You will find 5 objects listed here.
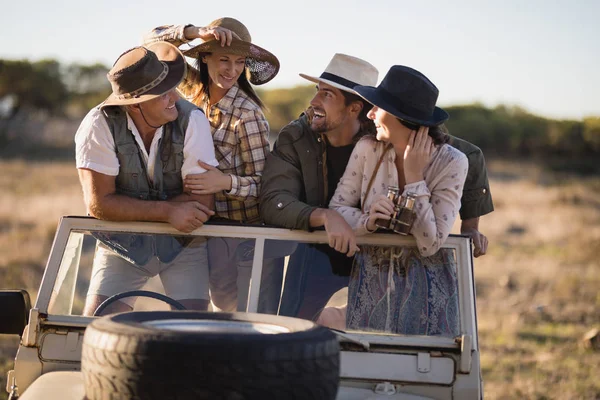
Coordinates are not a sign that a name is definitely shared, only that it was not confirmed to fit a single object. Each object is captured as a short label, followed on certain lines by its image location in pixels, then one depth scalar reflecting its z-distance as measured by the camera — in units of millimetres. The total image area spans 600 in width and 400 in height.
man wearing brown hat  7953
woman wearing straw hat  9148
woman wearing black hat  7680
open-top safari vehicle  5453
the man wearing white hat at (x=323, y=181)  7945
